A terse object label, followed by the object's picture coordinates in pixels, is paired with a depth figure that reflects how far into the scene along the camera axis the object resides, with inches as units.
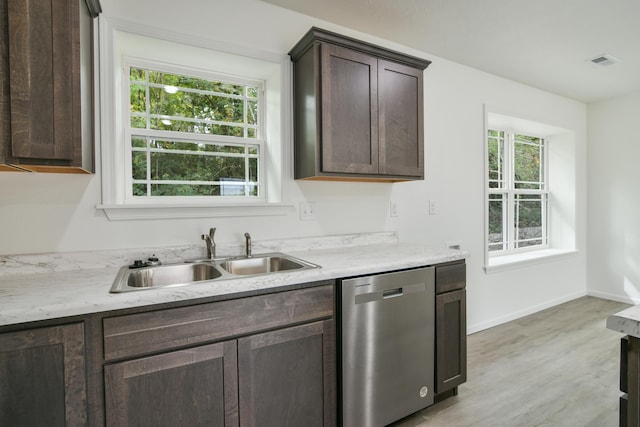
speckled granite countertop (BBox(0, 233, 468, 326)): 43.3
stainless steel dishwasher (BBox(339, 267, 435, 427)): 63.7
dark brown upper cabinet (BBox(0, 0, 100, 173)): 48.9
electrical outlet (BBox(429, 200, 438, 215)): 112.8
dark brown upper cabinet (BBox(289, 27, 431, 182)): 76.6
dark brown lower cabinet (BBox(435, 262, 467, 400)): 76.7
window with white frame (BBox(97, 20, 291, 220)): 69.2
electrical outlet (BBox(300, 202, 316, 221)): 88.5
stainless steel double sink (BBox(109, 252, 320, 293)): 62.0
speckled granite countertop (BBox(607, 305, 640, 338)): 34.4
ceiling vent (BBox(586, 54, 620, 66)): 115.0
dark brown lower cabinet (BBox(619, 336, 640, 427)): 35.0
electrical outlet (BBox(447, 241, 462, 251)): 117.0
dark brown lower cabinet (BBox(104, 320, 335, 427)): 46.8
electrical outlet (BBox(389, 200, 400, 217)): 103.6
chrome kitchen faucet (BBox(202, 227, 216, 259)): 72.6
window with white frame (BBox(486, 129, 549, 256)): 150.2
